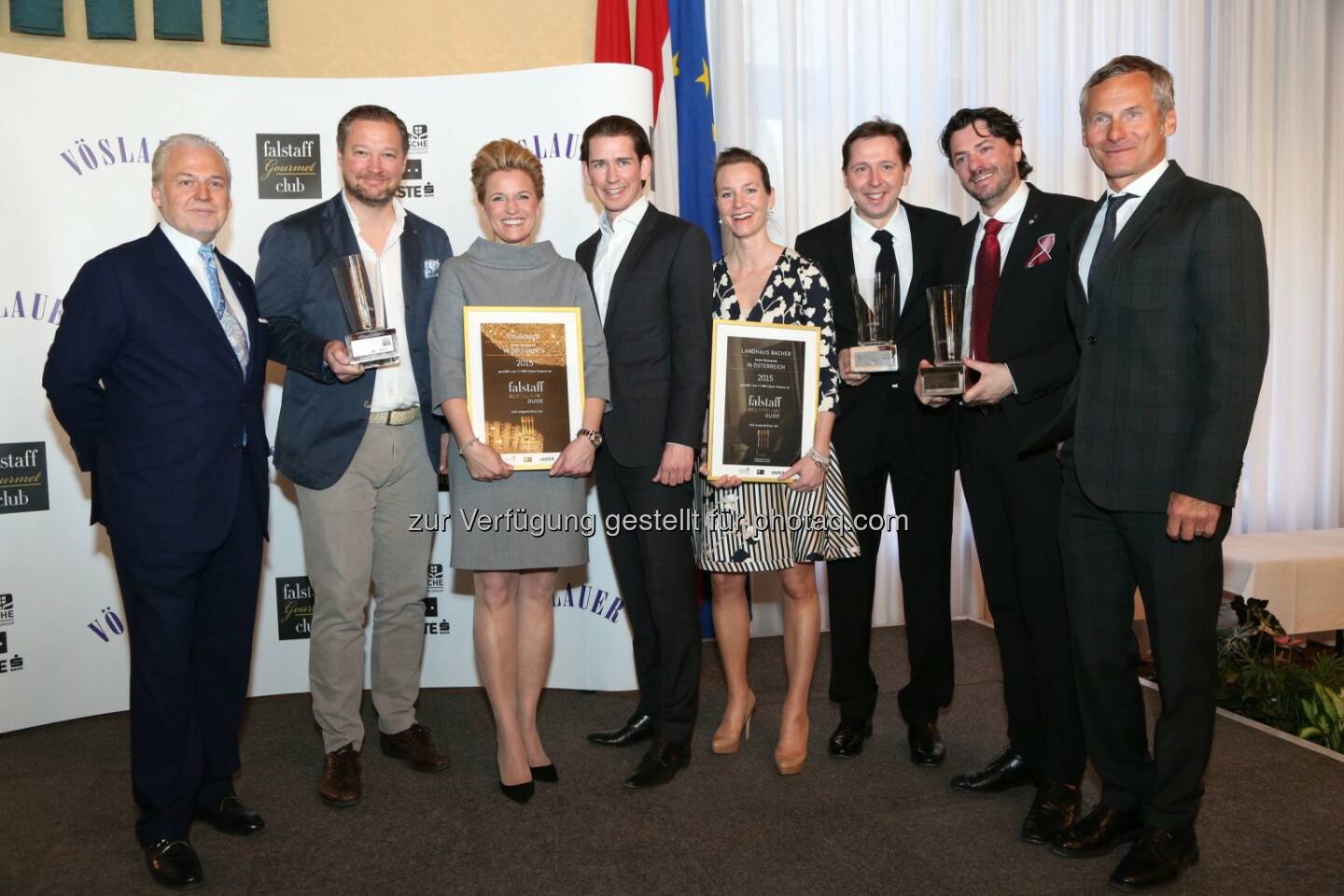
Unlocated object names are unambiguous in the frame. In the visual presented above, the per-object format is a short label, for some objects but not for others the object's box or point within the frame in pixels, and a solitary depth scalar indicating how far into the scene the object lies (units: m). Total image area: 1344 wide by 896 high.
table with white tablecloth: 4.71
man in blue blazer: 3.01
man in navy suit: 2.52
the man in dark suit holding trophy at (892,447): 3.15
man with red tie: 2.72
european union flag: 4.82
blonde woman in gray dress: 2.83
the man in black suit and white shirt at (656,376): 2.97
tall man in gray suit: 2.22
